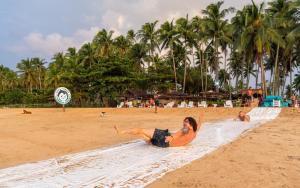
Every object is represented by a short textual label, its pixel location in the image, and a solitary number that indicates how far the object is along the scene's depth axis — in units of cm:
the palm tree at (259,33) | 2229
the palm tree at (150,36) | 3454
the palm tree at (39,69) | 5148
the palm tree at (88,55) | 3608
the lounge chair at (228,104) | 1847
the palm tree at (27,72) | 5047
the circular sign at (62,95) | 2098
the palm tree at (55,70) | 4108
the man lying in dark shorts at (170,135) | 524
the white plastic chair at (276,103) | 1714
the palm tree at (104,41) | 3738
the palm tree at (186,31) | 3118
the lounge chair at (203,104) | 1936
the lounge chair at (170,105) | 2043
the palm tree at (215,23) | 2850
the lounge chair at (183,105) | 1979
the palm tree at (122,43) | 3890
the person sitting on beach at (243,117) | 1025
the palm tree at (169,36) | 3174
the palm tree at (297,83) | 4131
